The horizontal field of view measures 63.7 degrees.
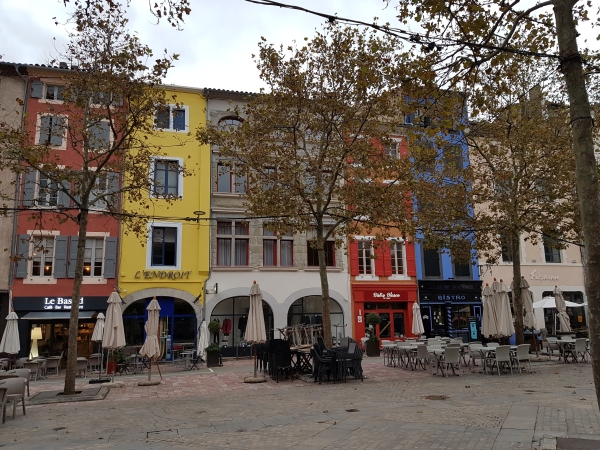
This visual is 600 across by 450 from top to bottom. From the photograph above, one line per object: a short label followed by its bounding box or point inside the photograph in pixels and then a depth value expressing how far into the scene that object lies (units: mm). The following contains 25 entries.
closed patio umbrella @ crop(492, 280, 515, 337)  15523
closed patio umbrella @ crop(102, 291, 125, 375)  14276
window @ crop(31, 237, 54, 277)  20156
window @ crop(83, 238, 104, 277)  20812
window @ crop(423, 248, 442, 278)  25875
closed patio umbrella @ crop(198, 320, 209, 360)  18373
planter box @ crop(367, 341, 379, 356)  20386
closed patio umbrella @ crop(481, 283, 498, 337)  15934
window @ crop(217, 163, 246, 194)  23516
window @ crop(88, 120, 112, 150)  21659
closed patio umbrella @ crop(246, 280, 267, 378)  14234
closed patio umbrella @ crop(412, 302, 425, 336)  20406
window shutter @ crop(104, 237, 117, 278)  20812
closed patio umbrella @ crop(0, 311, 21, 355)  15336
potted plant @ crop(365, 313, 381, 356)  20406
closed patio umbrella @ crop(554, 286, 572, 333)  19594
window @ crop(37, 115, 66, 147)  20219
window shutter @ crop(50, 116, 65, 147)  21562
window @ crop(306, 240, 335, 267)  24266
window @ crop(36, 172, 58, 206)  19494
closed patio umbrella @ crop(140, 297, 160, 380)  14297
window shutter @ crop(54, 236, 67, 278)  20328
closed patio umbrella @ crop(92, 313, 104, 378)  16692
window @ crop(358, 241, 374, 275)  24812
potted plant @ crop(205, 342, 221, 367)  18266
